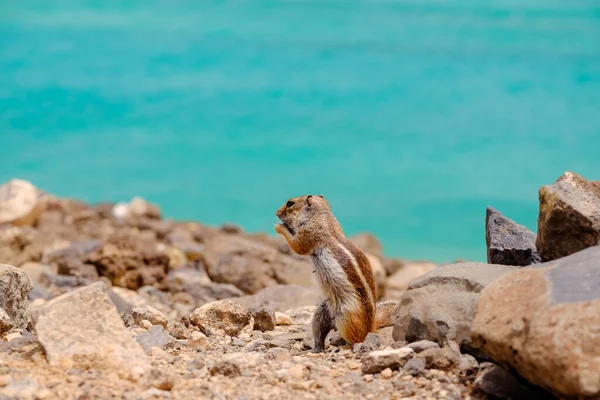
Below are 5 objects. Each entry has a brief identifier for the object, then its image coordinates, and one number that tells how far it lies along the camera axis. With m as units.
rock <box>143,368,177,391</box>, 11.28
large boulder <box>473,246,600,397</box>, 9.46
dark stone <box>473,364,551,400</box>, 10.78
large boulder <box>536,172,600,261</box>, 12.31
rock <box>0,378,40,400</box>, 10.67
